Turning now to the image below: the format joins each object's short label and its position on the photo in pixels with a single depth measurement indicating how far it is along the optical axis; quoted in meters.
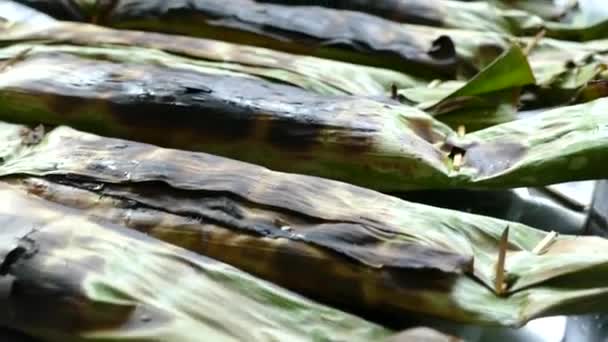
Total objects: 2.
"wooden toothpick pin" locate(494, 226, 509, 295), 0.87
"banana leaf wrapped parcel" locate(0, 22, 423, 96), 1.01
